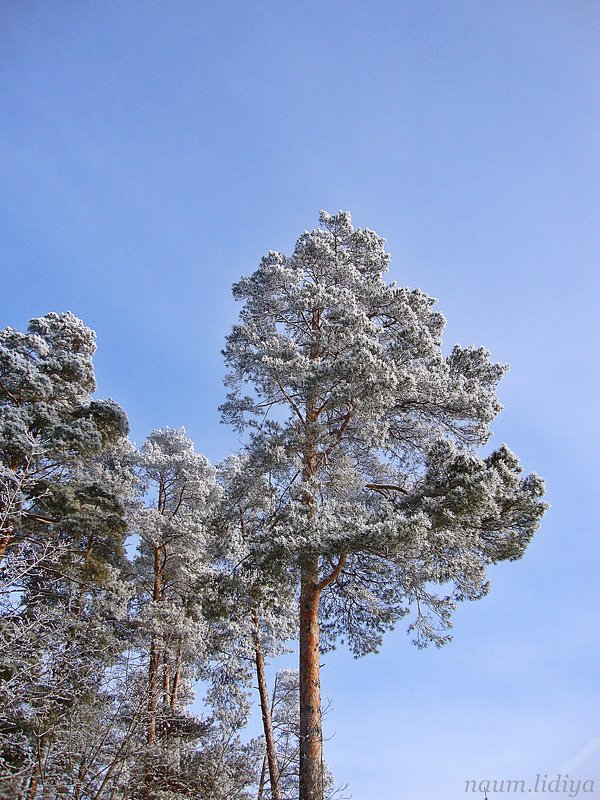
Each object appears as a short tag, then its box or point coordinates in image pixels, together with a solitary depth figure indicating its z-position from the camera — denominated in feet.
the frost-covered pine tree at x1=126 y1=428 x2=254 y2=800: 41.24
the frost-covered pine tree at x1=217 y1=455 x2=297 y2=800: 36.01
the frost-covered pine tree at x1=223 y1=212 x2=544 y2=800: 31.94
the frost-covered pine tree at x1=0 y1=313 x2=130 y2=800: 40.29
